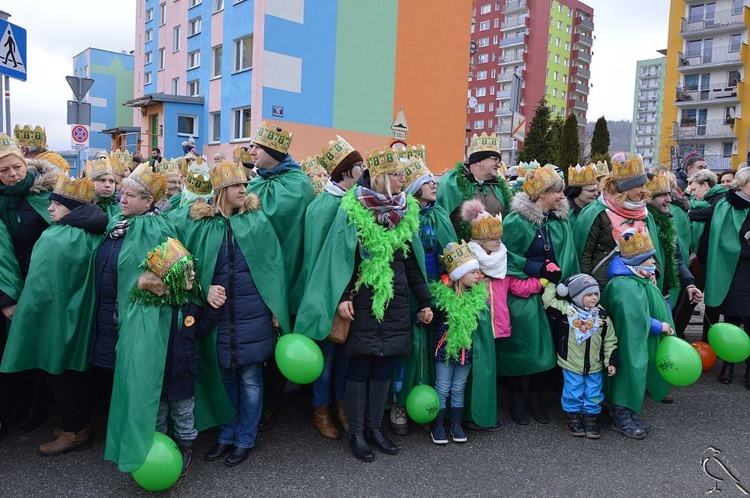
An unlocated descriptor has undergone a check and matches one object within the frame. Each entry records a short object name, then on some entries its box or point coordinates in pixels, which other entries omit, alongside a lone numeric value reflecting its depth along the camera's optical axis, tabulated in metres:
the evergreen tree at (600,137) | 30.80
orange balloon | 5.93
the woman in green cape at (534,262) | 4.91
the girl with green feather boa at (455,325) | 4.46
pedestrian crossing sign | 6.11
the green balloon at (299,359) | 3.88
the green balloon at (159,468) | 3.46
